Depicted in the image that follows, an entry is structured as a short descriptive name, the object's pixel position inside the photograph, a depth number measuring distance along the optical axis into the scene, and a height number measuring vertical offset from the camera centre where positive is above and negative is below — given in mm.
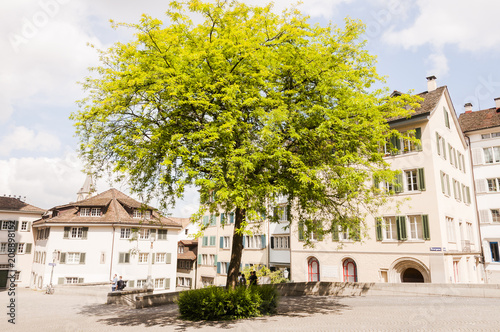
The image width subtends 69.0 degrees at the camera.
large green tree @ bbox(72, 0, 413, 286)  11336 +4577
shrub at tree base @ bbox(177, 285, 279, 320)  12891 -1969
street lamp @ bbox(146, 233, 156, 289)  24241 -2258
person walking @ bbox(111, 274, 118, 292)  26703 -2638
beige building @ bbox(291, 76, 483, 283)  24734 +1330
